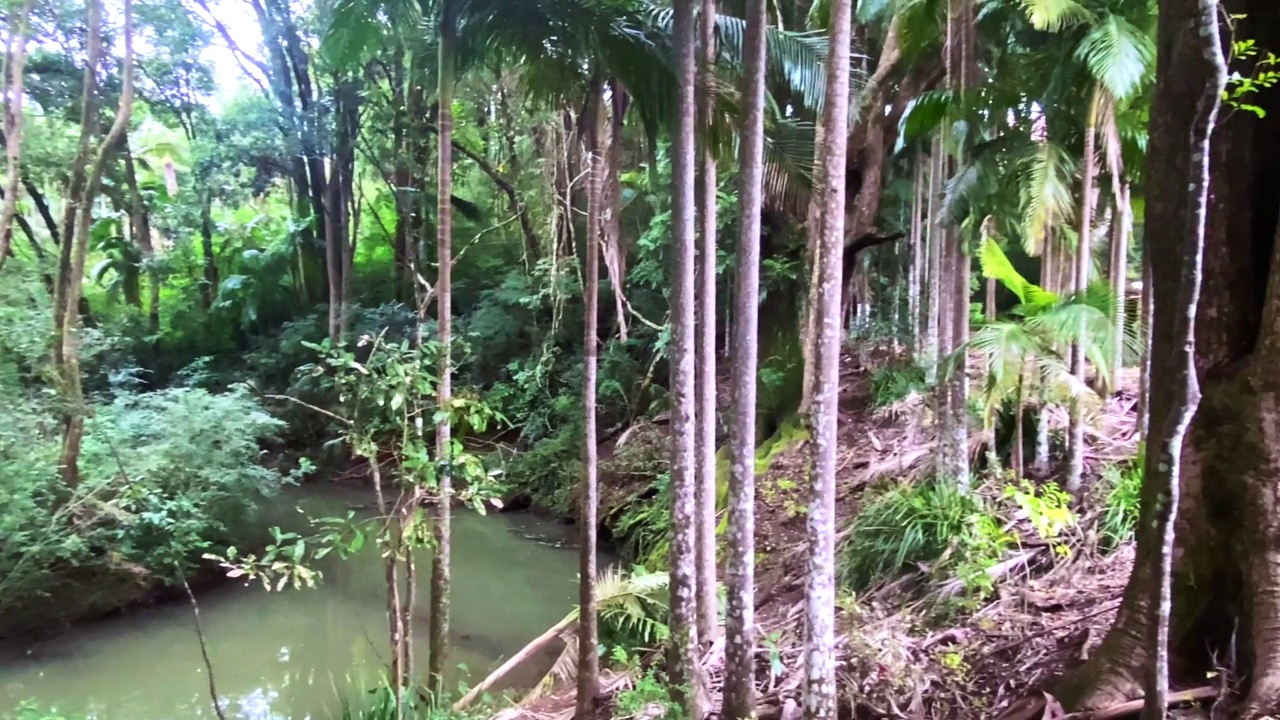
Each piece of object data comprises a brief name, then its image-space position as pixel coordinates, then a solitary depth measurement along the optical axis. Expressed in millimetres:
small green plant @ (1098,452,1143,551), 6523
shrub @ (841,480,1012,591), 6590
